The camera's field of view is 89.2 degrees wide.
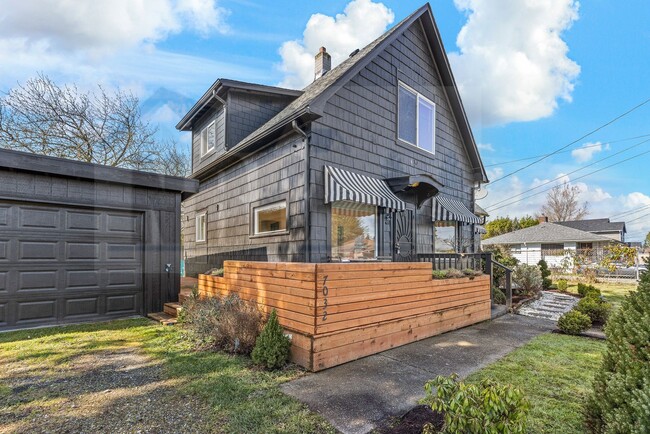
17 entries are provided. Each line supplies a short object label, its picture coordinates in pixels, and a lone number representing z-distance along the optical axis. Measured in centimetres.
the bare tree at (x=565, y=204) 3903
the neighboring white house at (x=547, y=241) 2833
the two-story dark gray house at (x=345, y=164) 708
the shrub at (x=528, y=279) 1101
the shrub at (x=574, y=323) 657
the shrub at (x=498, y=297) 937
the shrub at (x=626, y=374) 177
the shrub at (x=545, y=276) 1397
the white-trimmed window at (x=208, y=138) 1151
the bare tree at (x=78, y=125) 1344
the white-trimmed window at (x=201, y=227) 1162
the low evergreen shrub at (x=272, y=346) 432
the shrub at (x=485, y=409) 218
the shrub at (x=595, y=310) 739
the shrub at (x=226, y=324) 491
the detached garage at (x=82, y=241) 617
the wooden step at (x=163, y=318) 666
